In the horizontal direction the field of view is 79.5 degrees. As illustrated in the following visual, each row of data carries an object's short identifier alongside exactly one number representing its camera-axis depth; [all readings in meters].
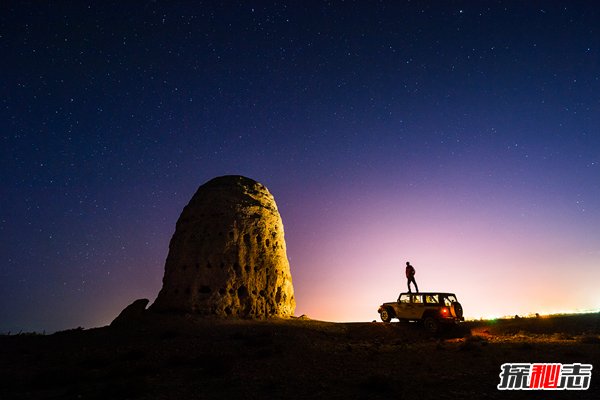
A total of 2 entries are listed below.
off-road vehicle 16.64
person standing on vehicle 20.80
